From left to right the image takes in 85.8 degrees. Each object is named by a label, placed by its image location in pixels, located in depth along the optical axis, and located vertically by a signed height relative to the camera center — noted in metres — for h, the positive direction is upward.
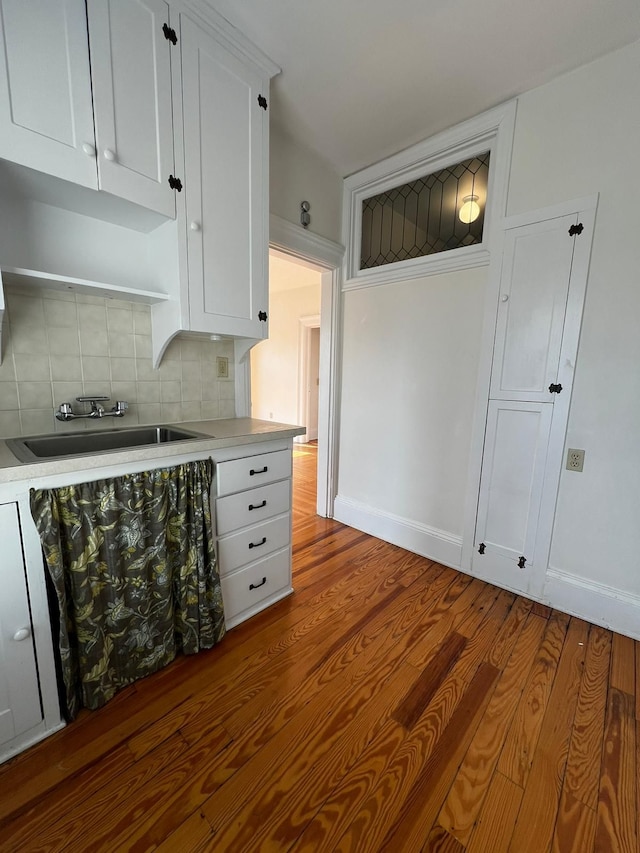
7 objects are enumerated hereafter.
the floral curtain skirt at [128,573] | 1.13 -0.75
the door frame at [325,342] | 2.21 +0.27
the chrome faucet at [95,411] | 1.47 -0.18
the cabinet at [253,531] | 1.59 -0.77
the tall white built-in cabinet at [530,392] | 1.76 -0.06
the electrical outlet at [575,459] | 1.79 -0.40
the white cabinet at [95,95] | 1.06 +0.93
